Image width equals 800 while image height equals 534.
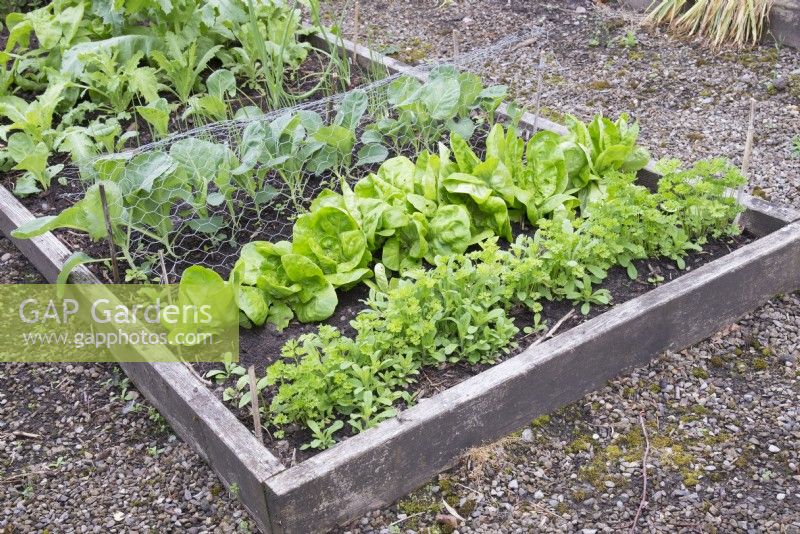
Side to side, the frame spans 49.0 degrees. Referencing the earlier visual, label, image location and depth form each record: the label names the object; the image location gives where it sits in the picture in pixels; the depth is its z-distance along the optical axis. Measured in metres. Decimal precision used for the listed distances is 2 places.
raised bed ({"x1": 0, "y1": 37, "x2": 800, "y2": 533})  2.34
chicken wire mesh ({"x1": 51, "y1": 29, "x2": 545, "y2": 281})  3.15
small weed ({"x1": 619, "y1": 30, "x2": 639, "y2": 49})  5.26
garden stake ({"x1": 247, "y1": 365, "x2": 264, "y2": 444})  2.36
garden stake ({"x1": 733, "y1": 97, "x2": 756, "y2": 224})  3.20
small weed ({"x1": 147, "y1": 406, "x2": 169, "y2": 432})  2.88
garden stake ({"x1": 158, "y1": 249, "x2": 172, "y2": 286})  2.89
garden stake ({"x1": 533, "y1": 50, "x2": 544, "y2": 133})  3.61
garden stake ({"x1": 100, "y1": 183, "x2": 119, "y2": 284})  2.88
